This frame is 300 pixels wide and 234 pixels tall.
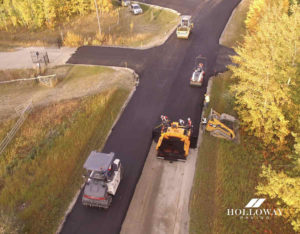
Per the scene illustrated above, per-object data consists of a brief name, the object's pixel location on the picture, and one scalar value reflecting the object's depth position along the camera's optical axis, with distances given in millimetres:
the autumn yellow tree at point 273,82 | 17422
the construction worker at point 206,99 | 21488
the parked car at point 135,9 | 44031
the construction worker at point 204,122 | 20444
